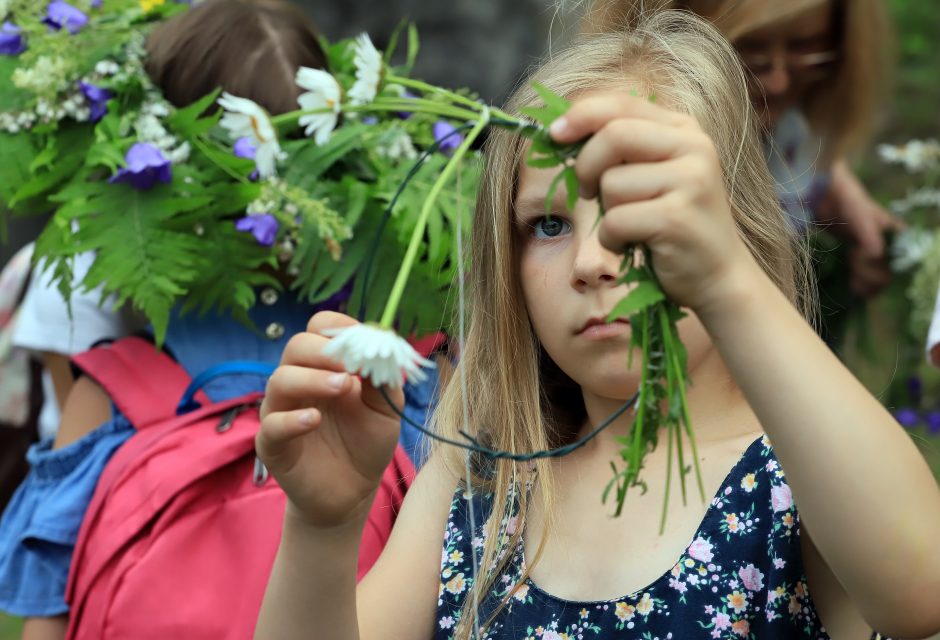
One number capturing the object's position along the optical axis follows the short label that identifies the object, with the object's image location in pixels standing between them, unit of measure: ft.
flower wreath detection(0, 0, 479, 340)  8.24
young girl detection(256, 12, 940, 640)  4.30
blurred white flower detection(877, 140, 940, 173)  13.89
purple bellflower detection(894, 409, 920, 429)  13.73
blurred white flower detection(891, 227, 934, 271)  13.56
